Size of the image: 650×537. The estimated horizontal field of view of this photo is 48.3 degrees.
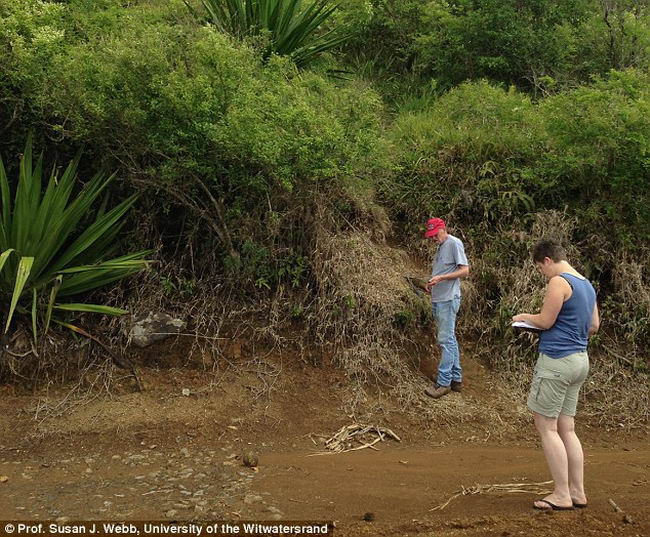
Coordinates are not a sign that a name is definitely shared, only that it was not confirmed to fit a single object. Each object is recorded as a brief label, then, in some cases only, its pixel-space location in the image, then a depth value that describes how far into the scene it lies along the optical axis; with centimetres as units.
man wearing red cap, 657
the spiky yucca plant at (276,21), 830
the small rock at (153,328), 672
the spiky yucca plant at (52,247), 624
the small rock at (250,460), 550
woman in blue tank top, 455
